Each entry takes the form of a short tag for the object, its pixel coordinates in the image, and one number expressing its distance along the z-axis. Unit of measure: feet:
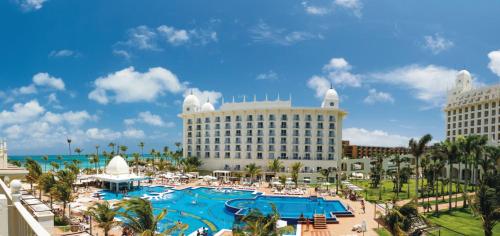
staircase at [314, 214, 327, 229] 81.97
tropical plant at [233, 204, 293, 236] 42.96
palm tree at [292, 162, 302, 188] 151.64
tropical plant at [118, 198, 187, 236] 41.42
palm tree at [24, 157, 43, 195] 109.10
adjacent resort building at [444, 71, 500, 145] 211.00
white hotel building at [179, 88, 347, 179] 200.44
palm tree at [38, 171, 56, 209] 86.72
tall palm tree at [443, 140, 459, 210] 108.06
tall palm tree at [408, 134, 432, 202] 100.07
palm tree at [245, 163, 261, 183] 169.02
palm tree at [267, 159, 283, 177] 173.47
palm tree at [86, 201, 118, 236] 57.93
